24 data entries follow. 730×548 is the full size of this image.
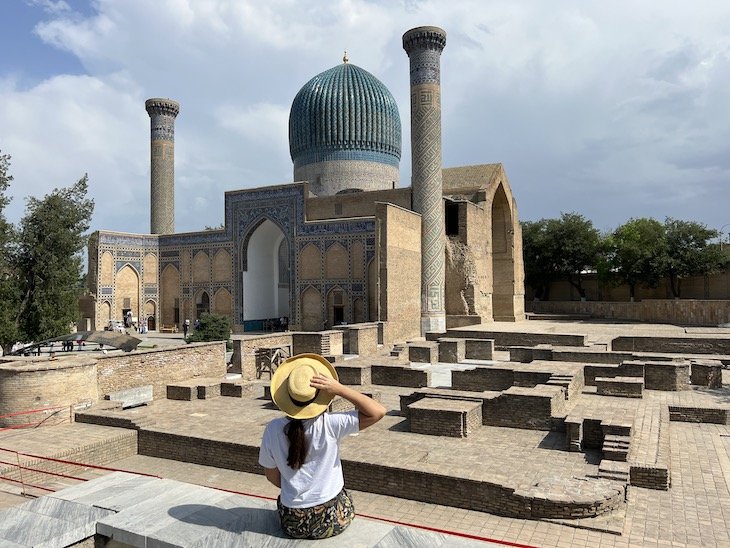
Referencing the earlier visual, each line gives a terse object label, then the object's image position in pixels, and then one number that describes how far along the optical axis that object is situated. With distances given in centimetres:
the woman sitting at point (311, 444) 303
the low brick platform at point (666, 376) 1212
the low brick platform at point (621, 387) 1119
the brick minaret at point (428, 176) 2417
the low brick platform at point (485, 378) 1210
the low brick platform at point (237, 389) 1220
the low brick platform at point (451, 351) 1700
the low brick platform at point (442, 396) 963
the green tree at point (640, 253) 3072
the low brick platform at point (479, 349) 1747
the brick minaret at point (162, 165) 3366
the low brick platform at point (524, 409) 916
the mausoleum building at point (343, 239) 2420
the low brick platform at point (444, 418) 876
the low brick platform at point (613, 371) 1238
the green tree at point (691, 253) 3006
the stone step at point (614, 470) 623
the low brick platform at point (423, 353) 1701
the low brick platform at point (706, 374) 1259
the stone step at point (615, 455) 691
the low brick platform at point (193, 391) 1199
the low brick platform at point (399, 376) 1313
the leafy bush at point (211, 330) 2102
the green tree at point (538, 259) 3645
